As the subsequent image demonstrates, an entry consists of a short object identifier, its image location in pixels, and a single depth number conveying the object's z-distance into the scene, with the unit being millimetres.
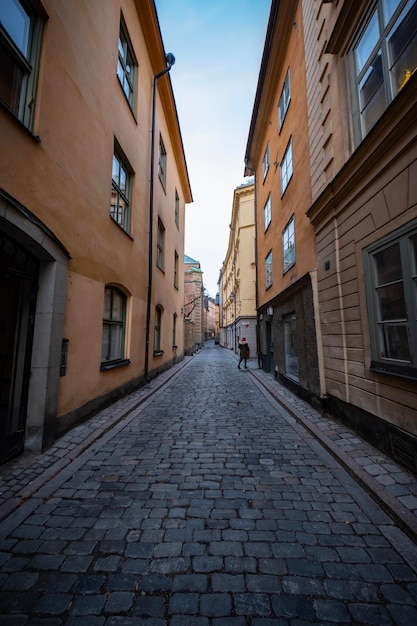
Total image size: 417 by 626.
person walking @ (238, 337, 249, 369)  13508
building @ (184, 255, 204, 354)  38938
